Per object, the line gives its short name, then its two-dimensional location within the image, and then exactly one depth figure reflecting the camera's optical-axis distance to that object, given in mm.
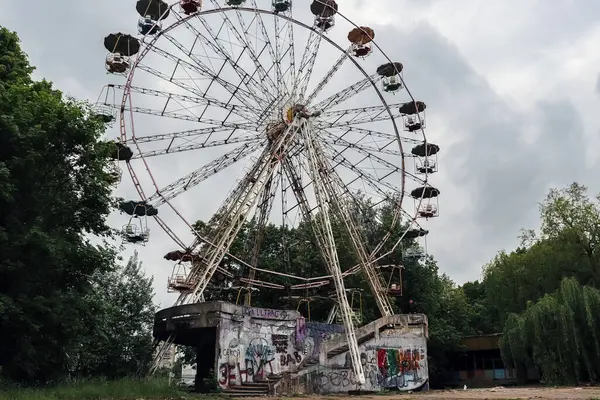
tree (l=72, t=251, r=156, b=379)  34812
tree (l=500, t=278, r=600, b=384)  32438
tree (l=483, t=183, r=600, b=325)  39844
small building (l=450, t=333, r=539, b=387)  49281
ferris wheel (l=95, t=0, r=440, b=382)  29734
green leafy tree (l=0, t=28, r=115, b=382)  20109
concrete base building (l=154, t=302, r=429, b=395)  26906
